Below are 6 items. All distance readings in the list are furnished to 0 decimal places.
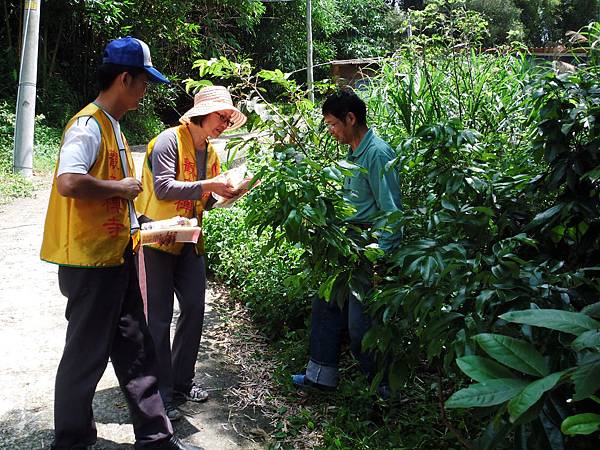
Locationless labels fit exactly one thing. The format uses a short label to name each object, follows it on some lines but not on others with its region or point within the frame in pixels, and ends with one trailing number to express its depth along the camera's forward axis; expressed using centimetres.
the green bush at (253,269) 454
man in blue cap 265
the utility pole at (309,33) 1277
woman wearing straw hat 326
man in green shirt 330
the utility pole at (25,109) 945
